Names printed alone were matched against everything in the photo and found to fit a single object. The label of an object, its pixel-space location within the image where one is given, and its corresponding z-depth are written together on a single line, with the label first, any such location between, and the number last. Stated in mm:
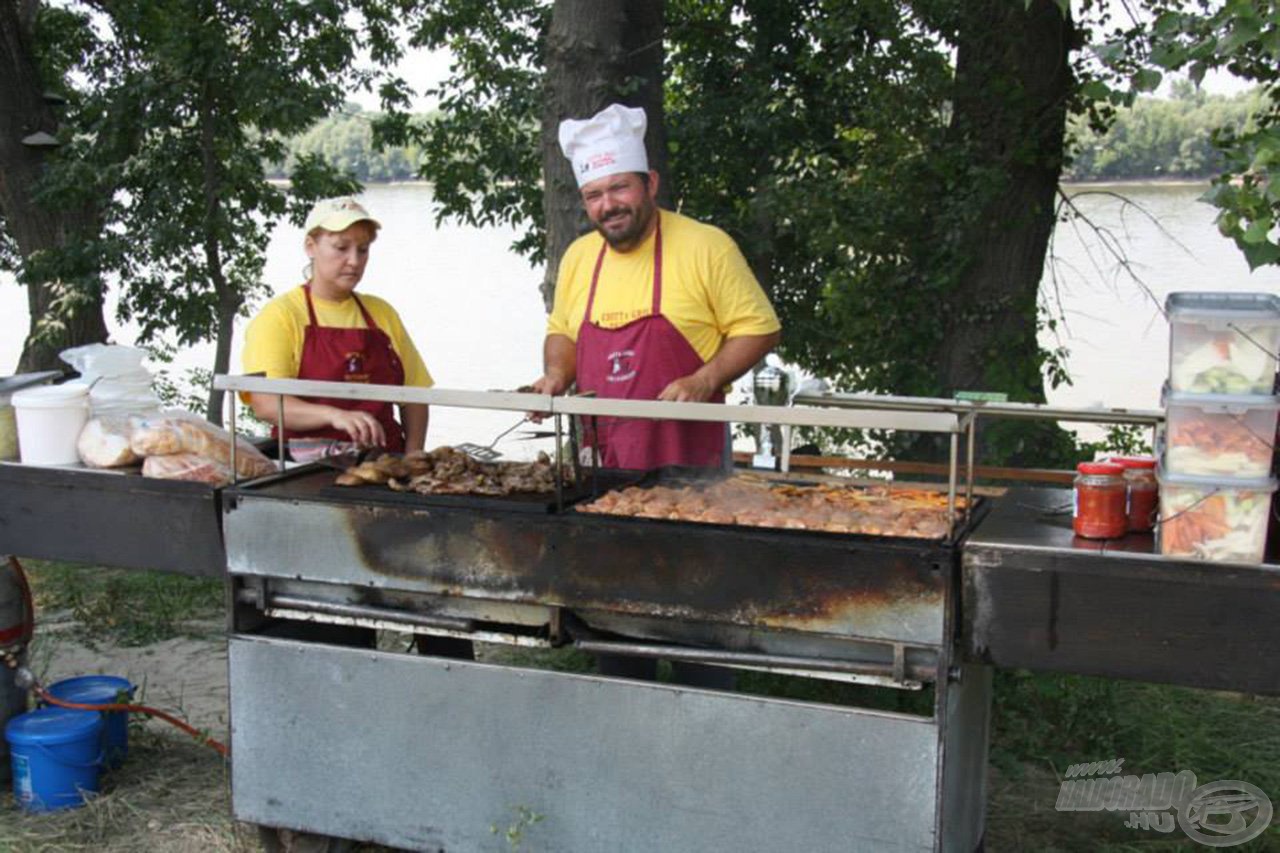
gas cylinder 3781
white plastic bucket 3455
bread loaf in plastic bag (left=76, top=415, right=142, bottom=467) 3414
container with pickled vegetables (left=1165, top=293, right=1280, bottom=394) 2355
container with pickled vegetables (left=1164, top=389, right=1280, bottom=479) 2361
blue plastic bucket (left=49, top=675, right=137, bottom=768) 3869
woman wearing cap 3451
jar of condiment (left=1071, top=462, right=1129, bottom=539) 2541
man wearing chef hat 3484
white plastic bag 3611
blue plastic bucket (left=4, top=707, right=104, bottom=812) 3648
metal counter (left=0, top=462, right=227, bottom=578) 3281
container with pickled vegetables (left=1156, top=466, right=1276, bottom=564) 2359
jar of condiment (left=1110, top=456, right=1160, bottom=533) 2602
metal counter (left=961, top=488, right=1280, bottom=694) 2365
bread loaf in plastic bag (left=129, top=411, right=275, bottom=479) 3355
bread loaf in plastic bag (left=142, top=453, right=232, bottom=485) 3287
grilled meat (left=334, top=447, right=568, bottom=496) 3037
